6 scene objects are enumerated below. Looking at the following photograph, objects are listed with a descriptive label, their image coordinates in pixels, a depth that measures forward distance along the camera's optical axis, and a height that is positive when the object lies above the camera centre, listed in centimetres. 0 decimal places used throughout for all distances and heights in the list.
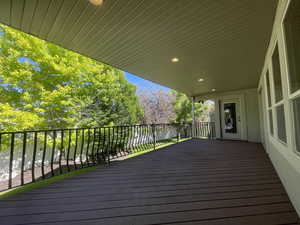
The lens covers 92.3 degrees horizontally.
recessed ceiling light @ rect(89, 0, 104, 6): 159 +134
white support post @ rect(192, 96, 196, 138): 730 -6
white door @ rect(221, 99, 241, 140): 629 +9
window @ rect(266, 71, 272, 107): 303 +59
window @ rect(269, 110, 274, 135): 304 -1
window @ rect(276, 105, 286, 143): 200 -4
